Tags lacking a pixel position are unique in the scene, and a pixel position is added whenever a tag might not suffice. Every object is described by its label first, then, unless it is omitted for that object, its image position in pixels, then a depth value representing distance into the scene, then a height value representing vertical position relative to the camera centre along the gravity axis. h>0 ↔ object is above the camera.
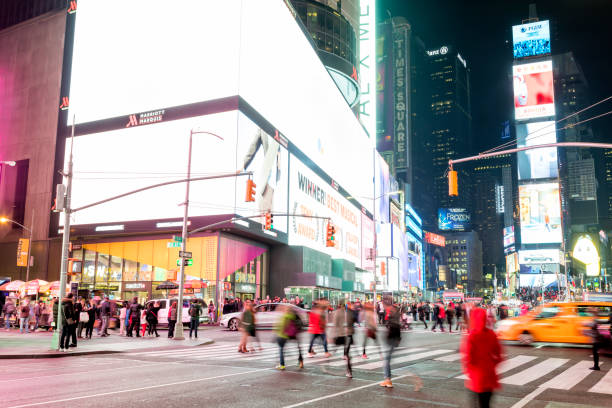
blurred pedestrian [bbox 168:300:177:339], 26.20 -1.90
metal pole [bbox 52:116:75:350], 18.59 +0.59
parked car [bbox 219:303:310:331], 31.58 -2.14
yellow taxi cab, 19.94 -1.45
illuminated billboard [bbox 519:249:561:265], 115.88 +6.44
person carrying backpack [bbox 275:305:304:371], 13.64 -1.23
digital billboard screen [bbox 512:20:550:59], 122.75 +57.77
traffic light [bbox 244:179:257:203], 23.20 +4.04
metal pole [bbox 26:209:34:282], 49.19 +4.78
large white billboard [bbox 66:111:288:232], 43.06 +9.85
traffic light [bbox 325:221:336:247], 32.88 +3.05
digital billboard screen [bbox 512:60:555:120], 111.38 +42.12
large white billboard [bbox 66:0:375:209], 45.12 +20.58
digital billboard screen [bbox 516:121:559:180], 113.12 +26.85
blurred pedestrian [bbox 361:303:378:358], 14.33 -1.07
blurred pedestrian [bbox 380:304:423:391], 10.85 -1.09
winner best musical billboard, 56.62 +8.82
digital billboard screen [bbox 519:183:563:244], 113.12 +15.77
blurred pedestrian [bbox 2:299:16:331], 31.42 -1.83
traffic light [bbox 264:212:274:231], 28.20 +3.35
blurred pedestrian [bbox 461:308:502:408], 6.27 -0.89
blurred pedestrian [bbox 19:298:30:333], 29.59 -1.98
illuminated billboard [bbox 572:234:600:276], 90.88 +6.02
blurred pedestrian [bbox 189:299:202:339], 25.31 -1.57
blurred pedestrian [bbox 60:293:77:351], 18.59 -1.37
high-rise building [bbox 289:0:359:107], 80.44 +38.84
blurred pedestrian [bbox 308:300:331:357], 15.80 -1.09
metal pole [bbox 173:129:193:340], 24.34 -0.79
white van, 33.47 -1.96
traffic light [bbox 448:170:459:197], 18.86 +3.70
